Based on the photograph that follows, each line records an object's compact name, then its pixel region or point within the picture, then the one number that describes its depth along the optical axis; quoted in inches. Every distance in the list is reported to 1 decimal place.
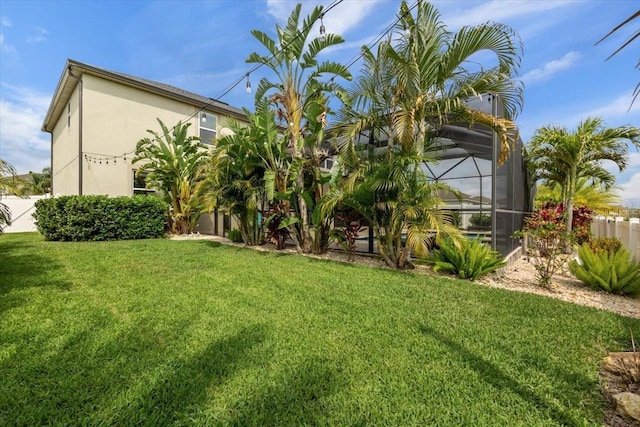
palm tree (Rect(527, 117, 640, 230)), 305.4
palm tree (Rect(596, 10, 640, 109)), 46.1
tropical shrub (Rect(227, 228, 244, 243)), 411.2
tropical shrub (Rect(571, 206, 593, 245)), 353.7
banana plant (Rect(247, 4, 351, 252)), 284.2
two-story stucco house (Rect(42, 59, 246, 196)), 462.0
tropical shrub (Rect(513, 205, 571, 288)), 194.5
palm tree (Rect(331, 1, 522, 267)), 207.9
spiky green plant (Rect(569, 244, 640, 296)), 175.9
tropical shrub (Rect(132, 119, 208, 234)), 446.6
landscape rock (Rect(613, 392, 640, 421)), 71.6
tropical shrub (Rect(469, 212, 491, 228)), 316.5
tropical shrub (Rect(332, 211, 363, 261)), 280.7
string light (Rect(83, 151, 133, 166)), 467.5
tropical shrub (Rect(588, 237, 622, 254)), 271.2
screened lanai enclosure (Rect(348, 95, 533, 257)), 249.9
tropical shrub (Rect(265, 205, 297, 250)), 326.0
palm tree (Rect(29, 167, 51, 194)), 1111.2
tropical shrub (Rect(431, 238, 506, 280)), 207.0
